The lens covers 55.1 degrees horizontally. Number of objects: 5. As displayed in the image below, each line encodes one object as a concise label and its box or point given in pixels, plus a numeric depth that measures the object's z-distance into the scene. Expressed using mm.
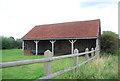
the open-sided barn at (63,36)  14008
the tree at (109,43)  14438
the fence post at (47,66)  2553
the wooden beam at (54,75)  2484
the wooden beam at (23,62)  1650
